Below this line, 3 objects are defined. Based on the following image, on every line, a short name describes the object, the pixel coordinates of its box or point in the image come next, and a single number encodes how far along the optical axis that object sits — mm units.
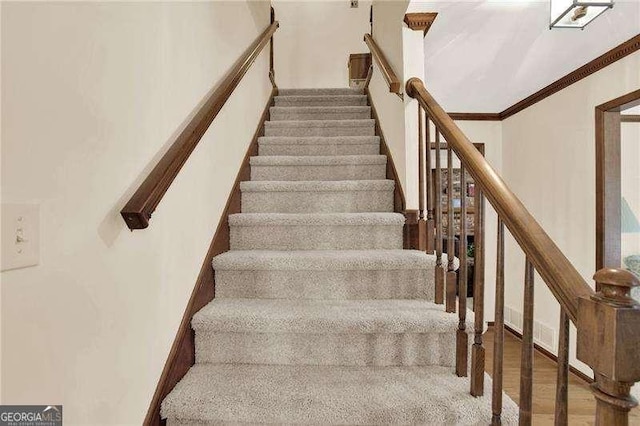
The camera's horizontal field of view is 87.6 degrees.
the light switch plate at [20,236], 606
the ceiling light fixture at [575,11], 1626
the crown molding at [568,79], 2483
